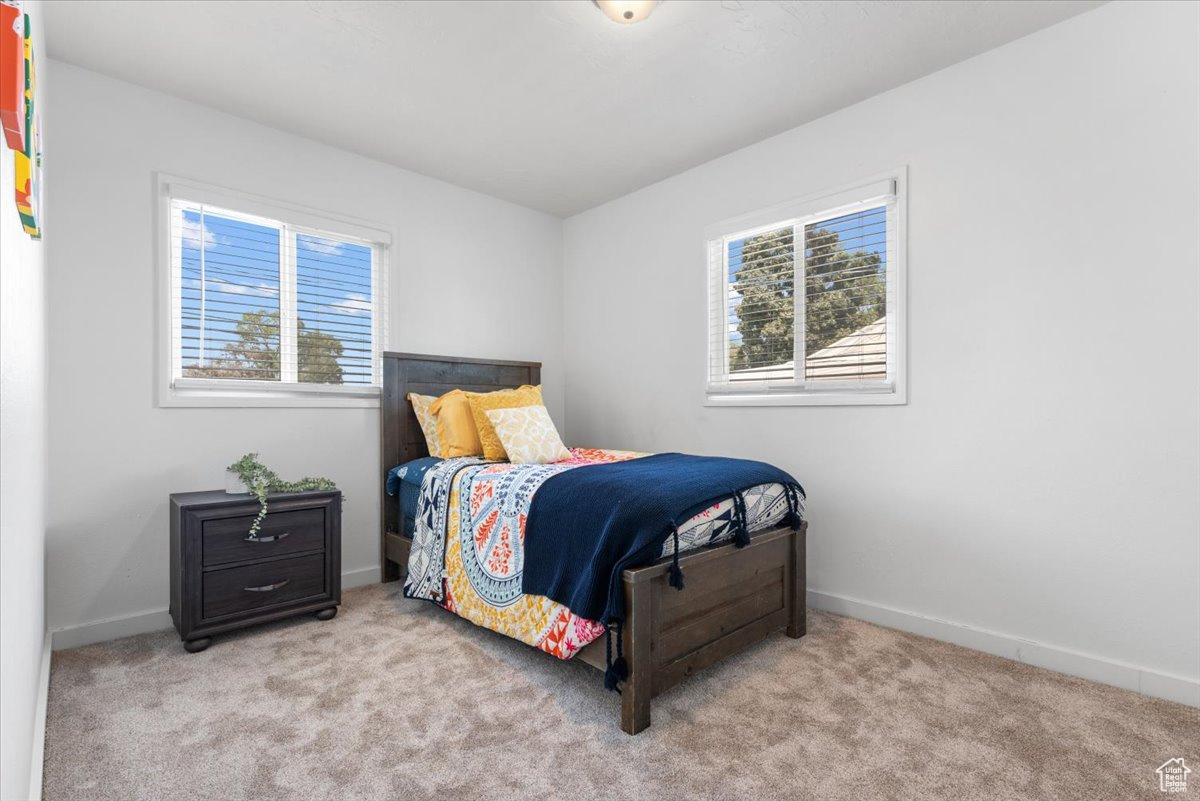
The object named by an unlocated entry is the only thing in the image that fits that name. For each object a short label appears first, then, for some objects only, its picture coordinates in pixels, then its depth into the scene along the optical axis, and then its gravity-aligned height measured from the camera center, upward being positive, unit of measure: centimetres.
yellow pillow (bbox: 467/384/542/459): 318 -3
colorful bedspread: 213 -64
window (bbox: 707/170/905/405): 283 +52
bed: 187 -80
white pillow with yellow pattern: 307 -21
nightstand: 245 -74
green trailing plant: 261 -41
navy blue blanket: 191 -43
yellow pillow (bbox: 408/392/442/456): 344 -13
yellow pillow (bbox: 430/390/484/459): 330 -17
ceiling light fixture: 212 +144
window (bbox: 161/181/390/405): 288 +52
